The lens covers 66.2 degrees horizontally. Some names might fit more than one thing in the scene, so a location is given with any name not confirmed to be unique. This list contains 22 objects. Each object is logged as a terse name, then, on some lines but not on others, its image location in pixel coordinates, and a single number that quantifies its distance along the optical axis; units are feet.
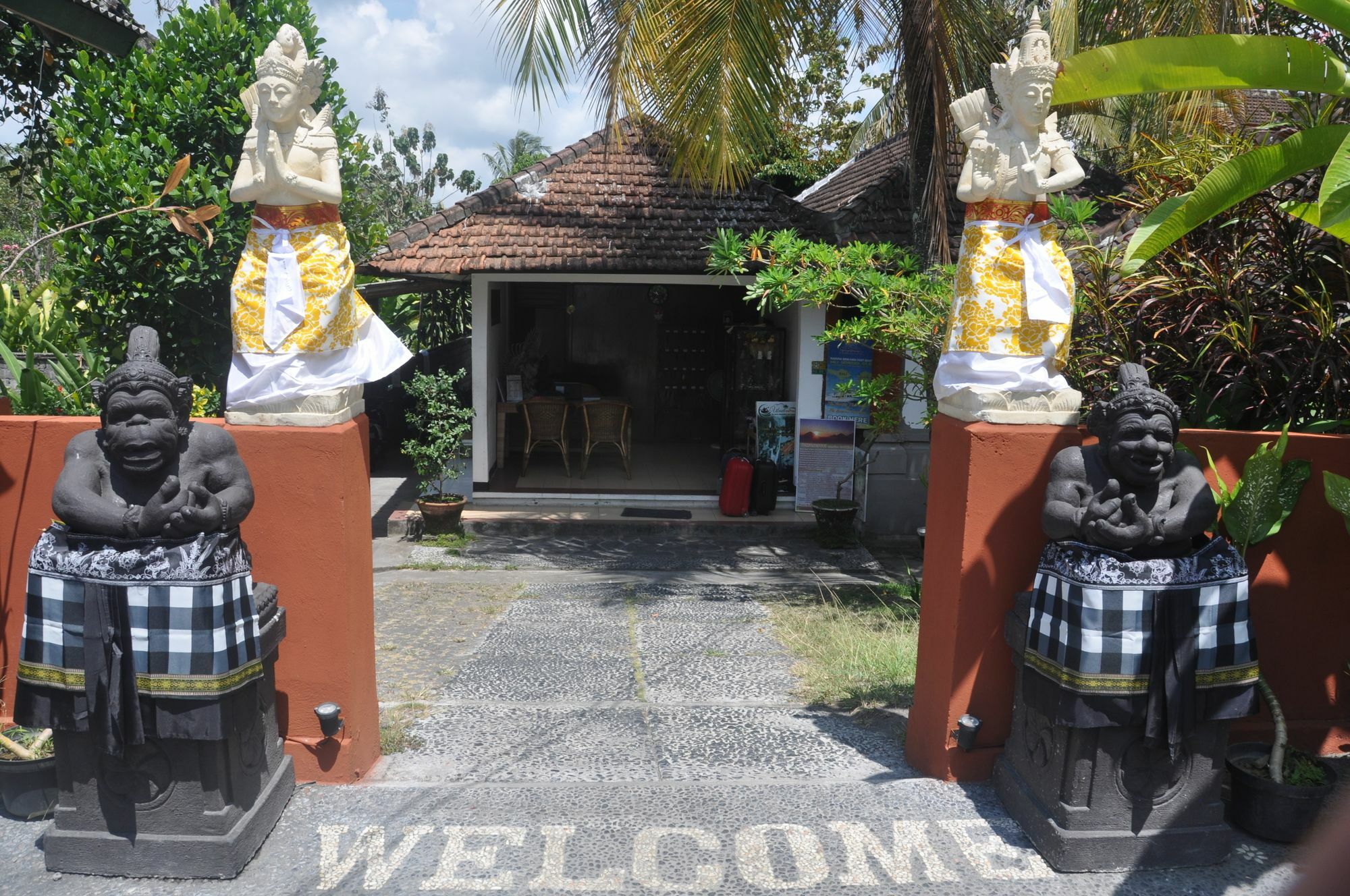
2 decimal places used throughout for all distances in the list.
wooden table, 40.14
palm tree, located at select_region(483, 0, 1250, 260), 26.55
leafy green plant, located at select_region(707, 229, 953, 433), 24.40
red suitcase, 36.01
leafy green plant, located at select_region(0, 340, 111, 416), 16.93
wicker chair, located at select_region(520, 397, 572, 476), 39.86
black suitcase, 36.19
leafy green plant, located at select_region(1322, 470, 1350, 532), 13.15
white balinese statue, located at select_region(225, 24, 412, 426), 14.30
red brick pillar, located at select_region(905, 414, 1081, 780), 14.46
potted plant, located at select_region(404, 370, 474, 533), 34.09
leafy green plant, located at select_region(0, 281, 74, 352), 22.70
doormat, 36.45
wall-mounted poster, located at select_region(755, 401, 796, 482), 38.17
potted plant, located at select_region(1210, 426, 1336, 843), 13.47
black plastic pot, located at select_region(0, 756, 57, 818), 13.67
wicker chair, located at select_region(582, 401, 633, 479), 40.27
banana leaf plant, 13.61
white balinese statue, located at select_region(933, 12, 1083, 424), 14.48
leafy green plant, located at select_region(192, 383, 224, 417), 26.76
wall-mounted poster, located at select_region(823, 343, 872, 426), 36.73
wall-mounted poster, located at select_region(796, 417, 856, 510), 37.06
